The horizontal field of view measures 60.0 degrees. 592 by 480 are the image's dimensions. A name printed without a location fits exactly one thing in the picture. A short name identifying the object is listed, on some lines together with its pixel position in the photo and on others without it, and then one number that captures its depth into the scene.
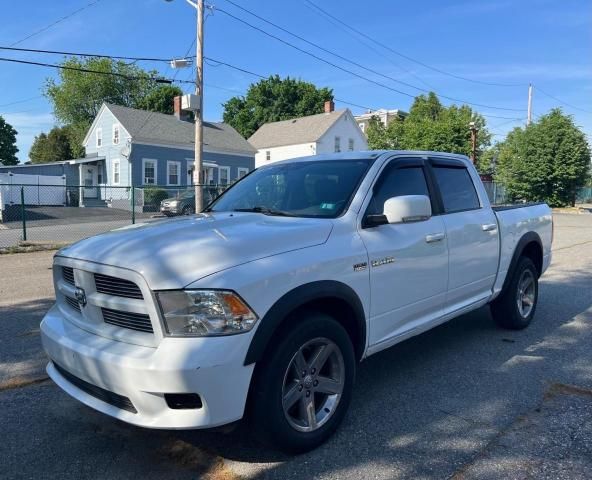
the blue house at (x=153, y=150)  33.34
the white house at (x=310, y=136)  43.22
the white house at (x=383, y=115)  70.19
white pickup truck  2.61
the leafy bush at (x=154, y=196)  23.56
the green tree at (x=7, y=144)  73.06
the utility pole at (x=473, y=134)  30.81
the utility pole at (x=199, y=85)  18.59
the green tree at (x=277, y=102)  58.62
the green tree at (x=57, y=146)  60.09
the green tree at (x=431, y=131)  37.75
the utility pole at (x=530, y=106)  47.54
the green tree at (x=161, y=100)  54.84
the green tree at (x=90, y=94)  53.34
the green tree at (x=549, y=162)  33.09
